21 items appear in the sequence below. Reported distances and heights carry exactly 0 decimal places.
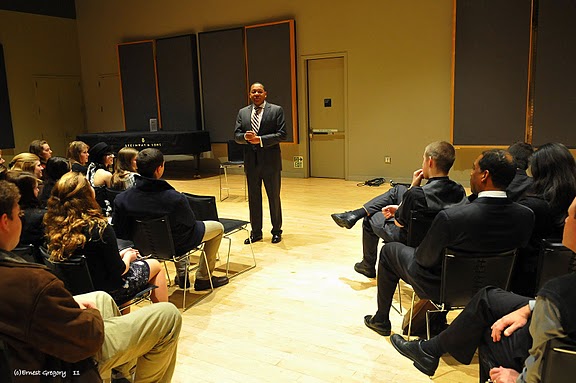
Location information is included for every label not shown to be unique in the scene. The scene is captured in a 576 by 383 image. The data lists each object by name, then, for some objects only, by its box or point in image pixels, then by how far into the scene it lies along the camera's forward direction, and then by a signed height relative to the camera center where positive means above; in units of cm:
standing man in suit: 491 -35
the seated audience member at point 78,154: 479 -34
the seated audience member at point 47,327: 145 -64
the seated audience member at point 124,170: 411 -45
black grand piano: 929 -45
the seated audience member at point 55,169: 372 -37
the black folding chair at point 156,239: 325 -82
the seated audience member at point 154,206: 325 -59
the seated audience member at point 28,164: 403 -35
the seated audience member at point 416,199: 291 -56
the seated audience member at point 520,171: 308 -45
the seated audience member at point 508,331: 153 -88
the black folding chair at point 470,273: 239 -82
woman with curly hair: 239 -55
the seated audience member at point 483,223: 234 -55
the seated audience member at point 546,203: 265 -54
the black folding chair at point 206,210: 412 -79
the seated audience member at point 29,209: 271 -50
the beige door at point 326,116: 876 -9
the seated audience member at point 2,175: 290 -32
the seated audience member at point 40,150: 487 -29
